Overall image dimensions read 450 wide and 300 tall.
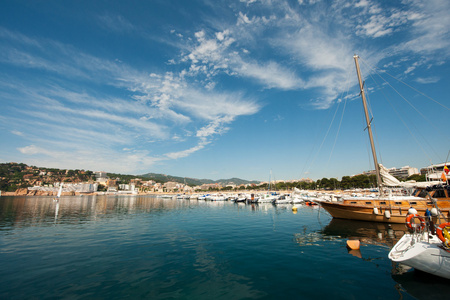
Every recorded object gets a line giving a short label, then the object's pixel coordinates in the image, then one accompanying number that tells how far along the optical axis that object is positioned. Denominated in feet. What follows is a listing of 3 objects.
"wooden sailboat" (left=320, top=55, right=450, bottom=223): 72.13
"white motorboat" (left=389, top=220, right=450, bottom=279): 27.45
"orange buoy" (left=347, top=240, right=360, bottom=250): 46.73
